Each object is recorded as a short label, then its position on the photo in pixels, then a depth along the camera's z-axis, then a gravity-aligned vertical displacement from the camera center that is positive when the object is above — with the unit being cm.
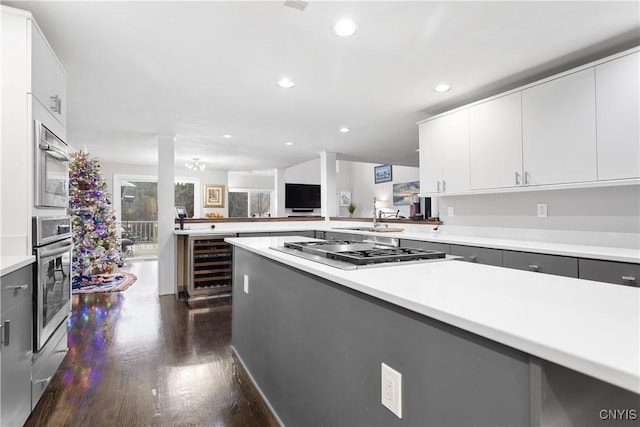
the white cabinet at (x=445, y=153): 323 +64
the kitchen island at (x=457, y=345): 60 -32
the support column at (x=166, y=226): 455 -12
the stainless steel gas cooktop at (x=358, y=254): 131 -17
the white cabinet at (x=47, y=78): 190 +92
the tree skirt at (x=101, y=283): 463 -98
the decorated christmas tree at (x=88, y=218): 520 +1
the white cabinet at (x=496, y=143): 277 +64
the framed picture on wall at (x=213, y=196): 880 +59
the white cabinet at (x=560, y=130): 231 +63
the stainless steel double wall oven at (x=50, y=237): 185 -11
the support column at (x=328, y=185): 604 +58
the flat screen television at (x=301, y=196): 925 +60
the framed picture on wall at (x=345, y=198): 1042 +59
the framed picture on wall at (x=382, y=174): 972 +128
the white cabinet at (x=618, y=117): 210 +64
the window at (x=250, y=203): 936 +42
